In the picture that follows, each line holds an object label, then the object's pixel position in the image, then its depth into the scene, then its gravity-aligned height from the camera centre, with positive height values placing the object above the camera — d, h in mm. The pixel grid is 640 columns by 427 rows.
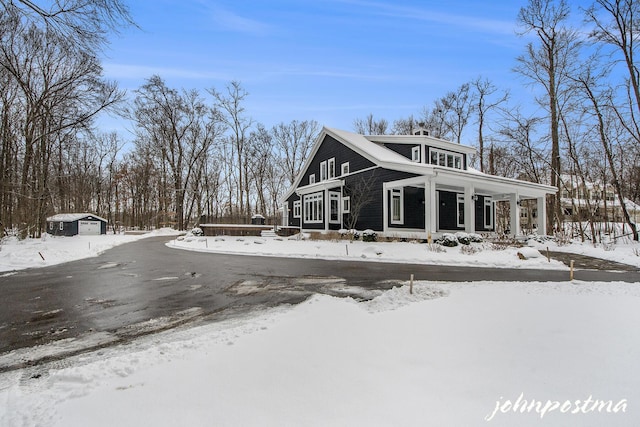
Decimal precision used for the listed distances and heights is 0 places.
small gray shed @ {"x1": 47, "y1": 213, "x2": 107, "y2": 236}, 31938 -344
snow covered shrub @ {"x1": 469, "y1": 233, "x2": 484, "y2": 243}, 16516 -1064
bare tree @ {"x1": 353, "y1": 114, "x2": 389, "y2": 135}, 40719 +11170
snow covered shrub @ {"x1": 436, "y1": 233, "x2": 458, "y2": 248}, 16062 -1164
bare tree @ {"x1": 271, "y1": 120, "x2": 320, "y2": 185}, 44531 +10306
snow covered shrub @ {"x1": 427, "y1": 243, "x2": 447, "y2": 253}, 14977 -1409
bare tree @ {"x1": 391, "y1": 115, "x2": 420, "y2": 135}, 38312 +10721
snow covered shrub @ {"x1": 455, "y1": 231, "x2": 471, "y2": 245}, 16248 -1050
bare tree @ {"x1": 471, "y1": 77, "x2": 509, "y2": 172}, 31938 +10188
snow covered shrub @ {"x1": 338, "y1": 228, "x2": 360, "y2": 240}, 19467 -948
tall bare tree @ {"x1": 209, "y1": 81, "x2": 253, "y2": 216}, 40562 +9186
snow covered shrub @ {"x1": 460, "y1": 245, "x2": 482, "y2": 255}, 14547 -1464
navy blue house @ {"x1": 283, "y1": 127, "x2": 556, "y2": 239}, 18281 +1752
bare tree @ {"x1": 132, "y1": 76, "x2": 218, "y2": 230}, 38562 +9989
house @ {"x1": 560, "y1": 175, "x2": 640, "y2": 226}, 19919 +382
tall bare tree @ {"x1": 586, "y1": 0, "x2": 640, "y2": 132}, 18703 +10199
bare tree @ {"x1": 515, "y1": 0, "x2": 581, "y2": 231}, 22875 +10394
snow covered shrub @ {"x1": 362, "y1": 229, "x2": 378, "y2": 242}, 18469 -1015
